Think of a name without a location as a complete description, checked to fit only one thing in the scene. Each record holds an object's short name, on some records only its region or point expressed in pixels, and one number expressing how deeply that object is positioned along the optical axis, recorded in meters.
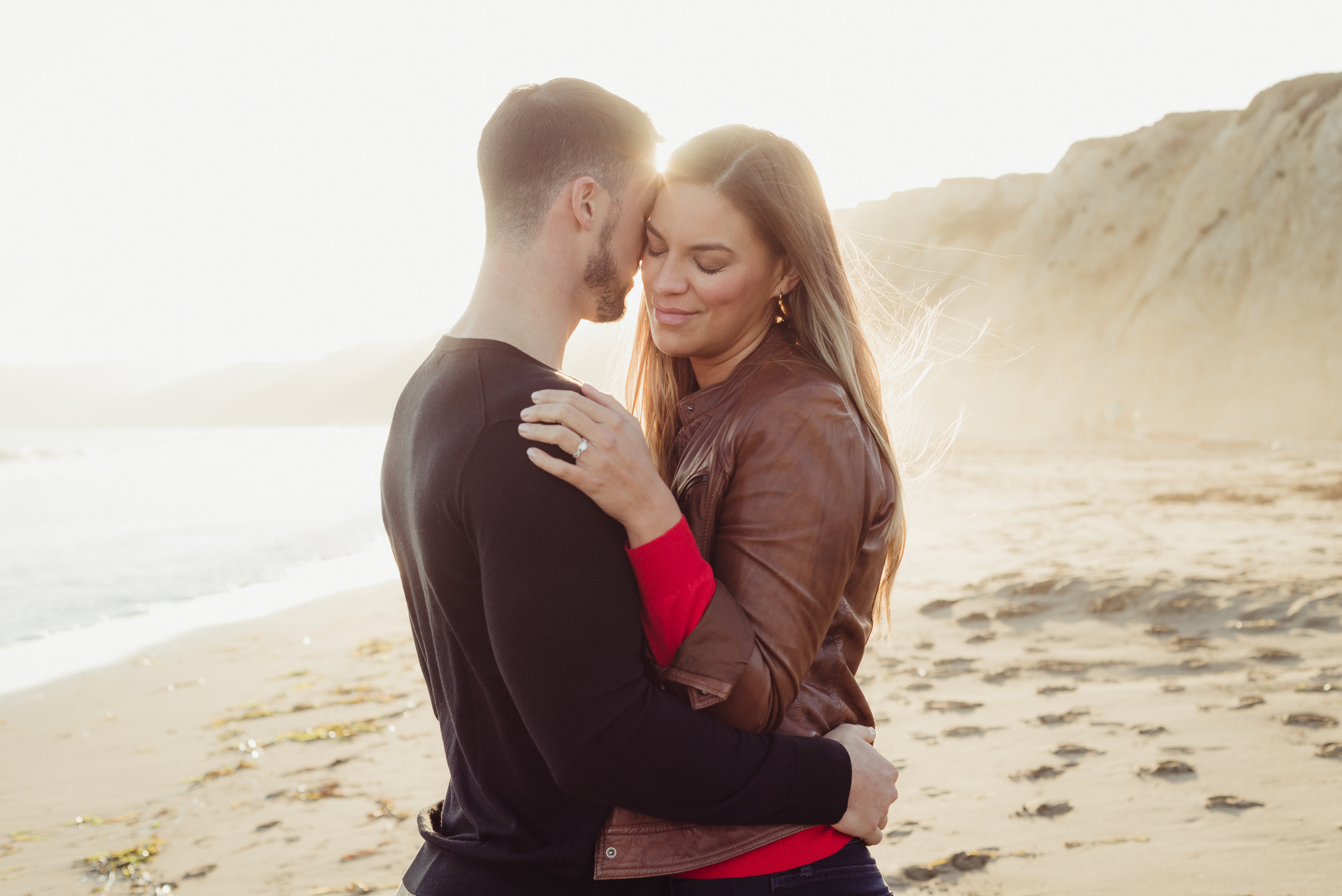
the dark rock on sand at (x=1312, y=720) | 4.74
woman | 1.62
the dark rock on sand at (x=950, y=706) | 5.64
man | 1.47
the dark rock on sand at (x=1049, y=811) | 4.11
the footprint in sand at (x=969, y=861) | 3.74
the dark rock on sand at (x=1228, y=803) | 3.96
